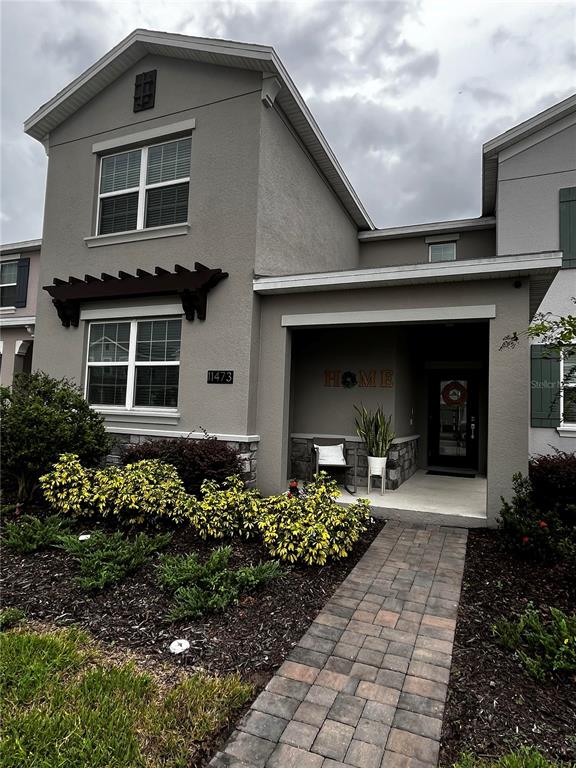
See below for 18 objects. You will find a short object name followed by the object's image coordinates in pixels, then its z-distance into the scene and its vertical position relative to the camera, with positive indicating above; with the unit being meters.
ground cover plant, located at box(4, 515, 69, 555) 4.64 -1.62
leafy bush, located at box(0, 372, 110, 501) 5.85 -0.54
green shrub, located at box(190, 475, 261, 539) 4.91 -1.35
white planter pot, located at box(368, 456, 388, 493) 6.91 -1.03
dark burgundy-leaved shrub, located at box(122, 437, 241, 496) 5.95 -0.88
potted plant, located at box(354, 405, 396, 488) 6.96 -0.54
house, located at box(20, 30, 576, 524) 5.93 +1.78
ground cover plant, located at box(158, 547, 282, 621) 3.43 -1.63
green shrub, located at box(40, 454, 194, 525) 5.25 -1.23
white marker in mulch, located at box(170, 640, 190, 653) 2.97 -1.76
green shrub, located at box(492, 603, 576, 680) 2.75 -1.62
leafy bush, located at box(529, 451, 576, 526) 5.38 -0.96
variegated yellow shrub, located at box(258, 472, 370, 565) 4.34 -1.32
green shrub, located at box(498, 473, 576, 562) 4.33 -1.30
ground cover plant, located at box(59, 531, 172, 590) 3.87 -1.62
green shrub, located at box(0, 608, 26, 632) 3.25 -1.77
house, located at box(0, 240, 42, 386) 12.59 +2.68
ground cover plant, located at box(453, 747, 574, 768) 2.01 -1.69
